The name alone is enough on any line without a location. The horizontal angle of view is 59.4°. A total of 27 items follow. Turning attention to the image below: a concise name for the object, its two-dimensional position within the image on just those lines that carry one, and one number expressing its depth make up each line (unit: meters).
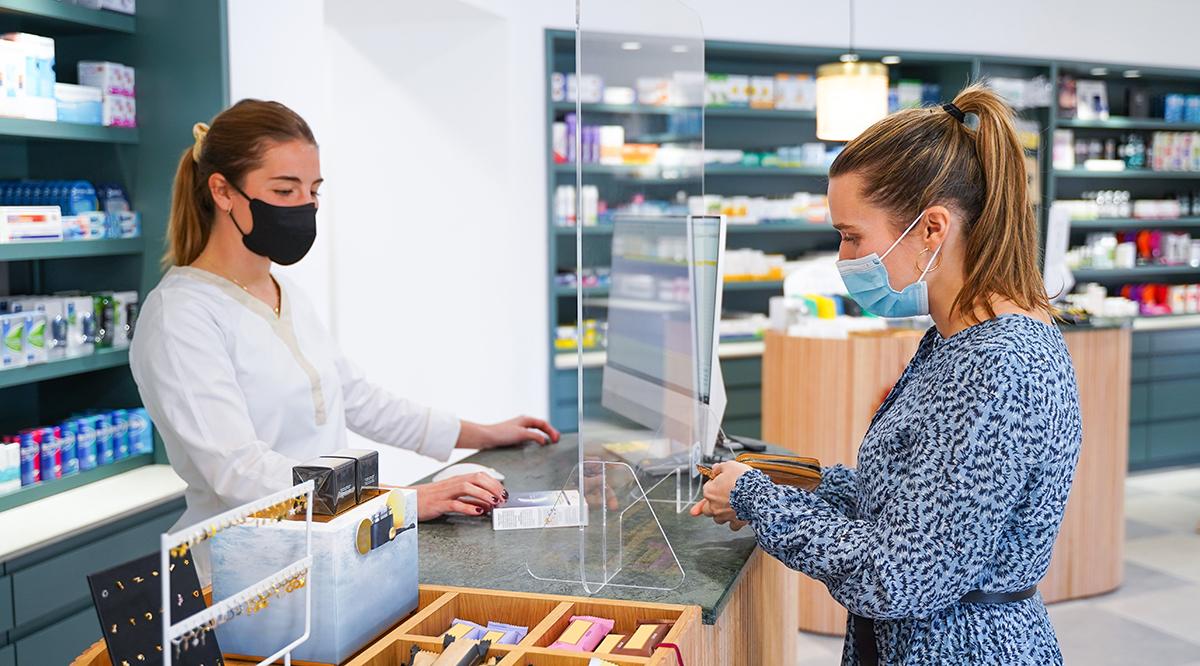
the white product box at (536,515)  2.13
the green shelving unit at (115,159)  3.29
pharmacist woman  2.07
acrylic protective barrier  1.83
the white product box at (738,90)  6.38
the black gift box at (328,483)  1.52
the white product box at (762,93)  6.42
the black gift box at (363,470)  1.61
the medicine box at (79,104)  3.27
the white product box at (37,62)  3.06
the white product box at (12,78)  3.00
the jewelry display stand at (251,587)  1.16
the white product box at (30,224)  3.04
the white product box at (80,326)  3.32
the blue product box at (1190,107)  7.68
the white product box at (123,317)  3.50
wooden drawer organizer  1.48
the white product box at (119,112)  3.43
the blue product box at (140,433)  3.58
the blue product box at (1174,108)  7.63
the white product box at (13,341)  3.04
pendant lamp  4.89
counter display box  1.43
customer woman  1.42
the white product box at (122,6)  3.41
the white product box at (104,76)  3.41
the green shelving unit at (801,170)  6.04
